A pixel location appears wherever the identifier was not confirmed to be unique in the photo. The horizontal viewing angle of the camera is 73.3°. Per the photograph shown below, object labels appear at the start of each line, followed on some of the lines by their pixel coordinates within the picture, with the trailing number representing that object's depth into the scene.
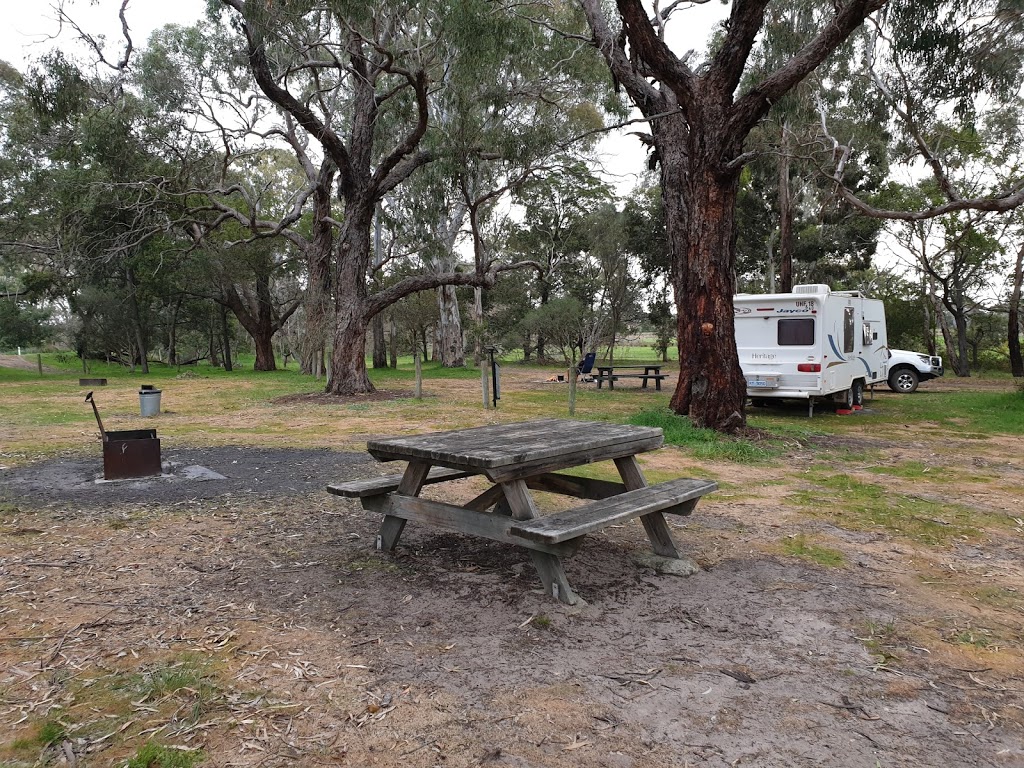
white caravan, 12.13
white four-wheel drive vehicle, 17.58
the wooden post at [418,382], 15.89
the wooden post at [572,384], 12.94
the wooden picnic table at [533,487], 3.44
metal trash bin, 12.54
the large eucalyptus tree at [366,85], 11.79
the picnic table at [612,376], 18.23
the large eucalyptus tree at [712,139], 9.05
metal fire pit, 6.64
